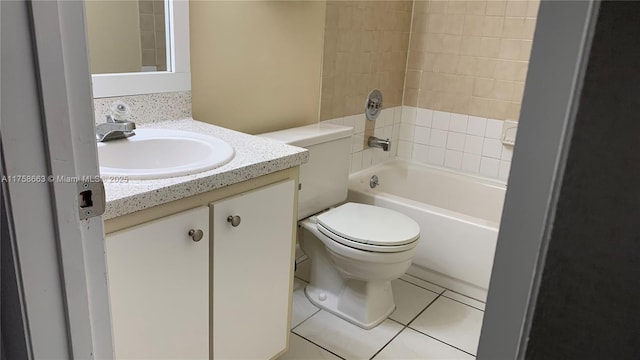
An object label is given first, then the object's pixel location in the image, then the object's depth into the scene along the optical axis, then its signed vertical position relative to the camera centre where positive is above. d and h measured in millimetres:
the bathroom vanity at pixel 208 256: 1191 -585
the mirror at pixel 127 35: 1556 -22
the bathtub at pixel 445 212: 2379 -853
